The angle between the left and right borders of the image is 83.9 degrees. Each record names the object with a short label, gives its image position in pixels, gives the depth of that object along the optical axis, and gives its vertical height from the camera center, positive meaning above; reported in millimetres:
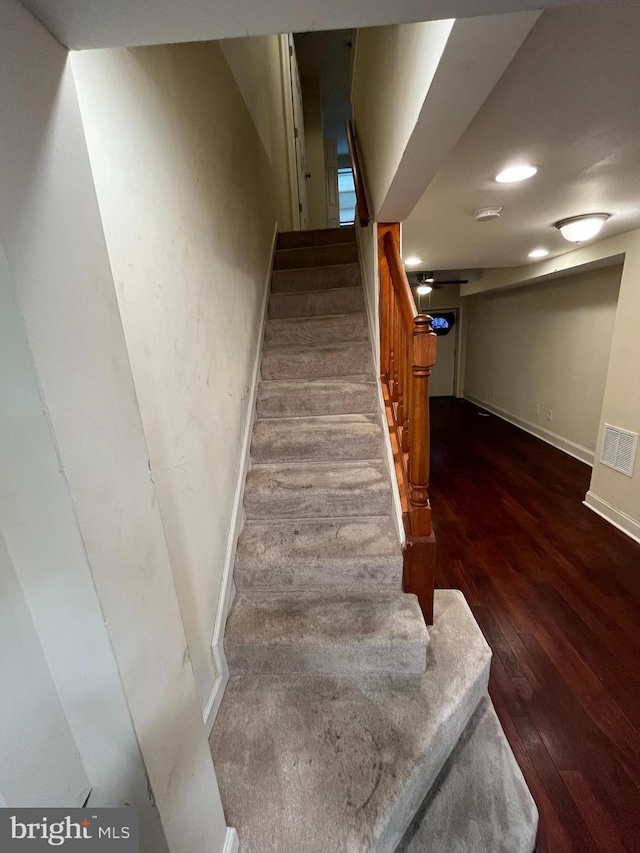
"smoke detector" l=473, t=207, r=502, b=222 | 1939 +656
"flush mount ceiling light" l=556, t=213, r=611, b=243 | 2088 +596
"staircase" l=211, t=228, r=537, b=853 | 1015 -1222
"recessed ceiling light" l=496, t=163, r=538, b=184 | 1431 +640
